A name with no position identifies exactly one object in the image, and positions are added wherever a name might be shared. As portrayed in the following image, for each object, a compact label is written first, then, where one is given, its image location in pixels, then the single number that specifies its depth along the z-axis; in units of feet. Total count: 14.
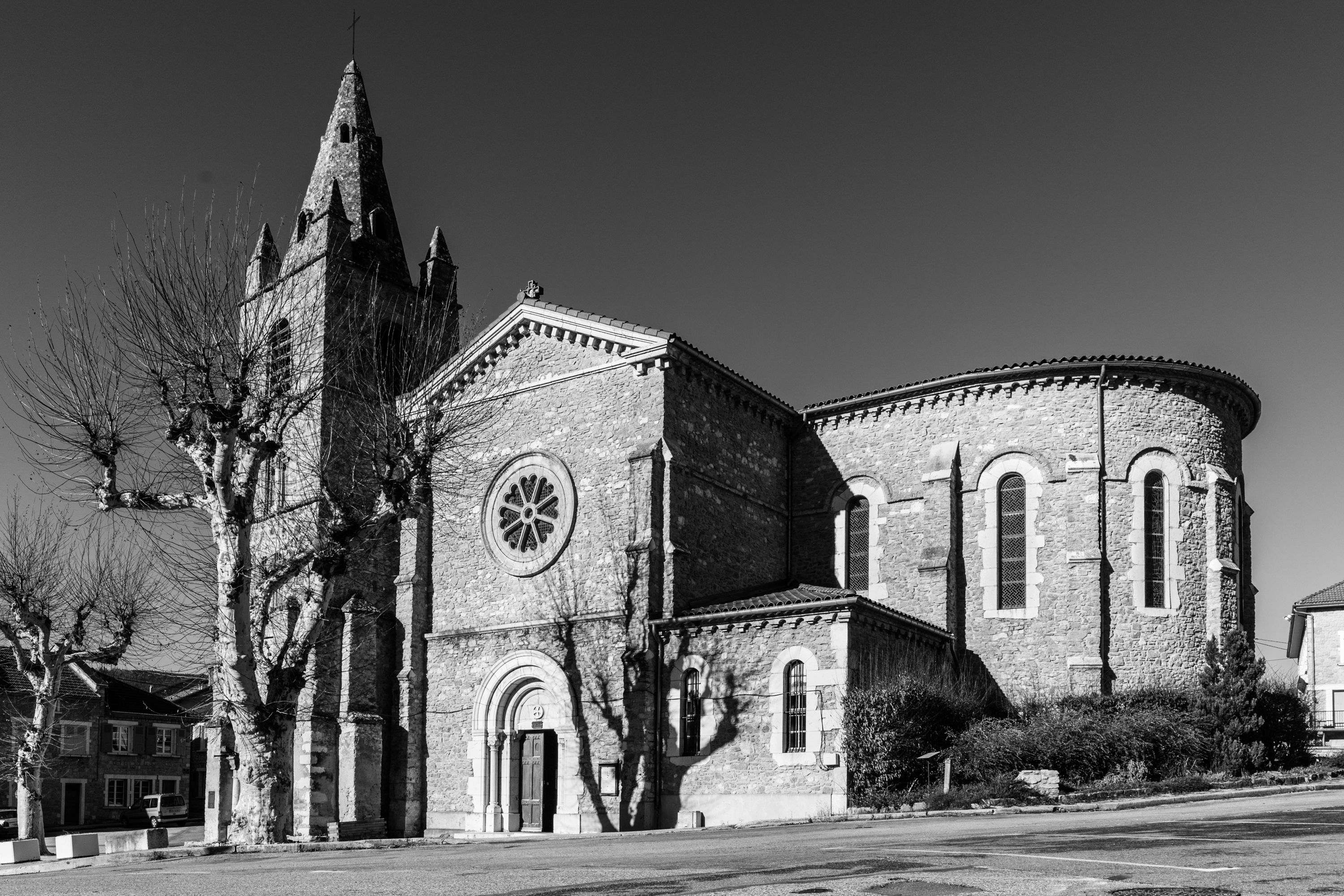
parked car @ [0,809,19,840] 117.70
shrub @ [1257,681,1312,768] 83.25
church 82.89
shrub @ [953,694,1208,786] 74.43
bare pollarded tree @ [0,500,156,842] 92.02
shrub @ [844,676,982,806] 74.54
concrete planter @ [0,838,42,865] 75.87
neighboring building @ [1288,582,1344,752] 131.03
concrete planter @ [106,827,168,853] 73.72
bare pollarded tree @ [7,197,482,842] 63.52
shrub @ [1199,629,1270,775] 78.48
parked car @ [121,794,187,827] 156.97
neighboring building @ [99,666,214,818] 183.01
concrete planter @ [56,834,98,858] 72.59
